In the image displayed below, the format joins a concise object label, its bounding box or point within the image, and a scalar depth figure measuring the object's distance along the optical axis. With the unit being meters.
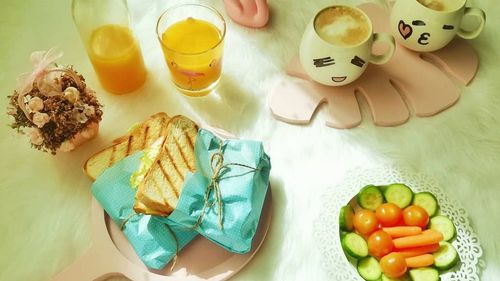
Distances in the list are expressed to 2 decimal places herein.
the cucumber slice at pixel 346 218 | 0.74
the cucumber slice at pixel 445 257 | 0.71
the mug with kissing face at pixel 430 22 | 0.83
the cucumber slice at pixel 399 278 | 0.71
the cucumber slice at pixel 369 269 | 0.71
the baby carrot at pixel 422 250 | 0.72
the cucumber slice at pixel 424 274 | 0.70
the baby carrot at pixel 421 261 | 0.71
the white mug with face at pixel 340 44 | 0.80
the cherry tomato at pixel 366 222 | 0.73
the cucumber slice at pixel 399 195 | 0.76
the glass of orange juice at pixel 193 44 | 0.83
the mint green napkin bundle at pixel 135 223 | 0.71
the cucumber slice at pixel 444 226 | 0.73
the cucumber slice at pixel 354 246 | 0.72
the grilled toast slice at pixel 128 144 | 0.78
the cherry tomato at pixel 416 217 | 0.73
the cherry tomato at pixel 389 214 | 0.74
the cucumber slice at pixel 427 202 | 0.75
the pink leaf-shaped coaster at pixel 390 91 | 0.86
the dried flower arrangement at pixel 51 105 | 0.74
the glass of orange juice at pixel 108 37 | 0.82
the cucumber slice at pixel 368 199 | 0.76
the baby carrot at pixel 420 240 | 0.71
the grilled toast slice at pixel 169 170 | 0.71
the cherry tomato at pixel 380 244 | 0.71
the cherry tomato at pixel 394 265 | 0.70
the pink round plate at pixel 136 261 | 0.71
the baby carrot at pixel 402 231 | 0.73
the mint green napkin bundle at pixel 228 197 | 0.69
